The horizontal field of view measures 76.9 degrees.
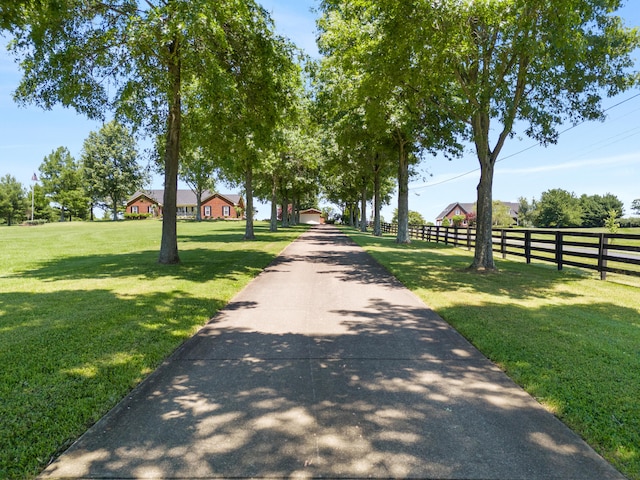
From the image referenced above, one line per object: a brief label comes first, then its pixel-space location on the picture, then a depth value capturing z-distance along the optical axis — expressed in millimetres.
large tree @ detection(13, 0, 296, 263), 9844
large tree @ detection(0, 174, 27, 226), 71625
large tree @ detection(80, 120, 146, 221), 64438
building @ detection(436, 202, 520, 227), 110375
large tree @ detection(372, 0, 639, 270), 10492
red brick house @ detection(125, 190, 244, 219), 84500
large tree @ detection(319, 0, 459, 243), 12484
